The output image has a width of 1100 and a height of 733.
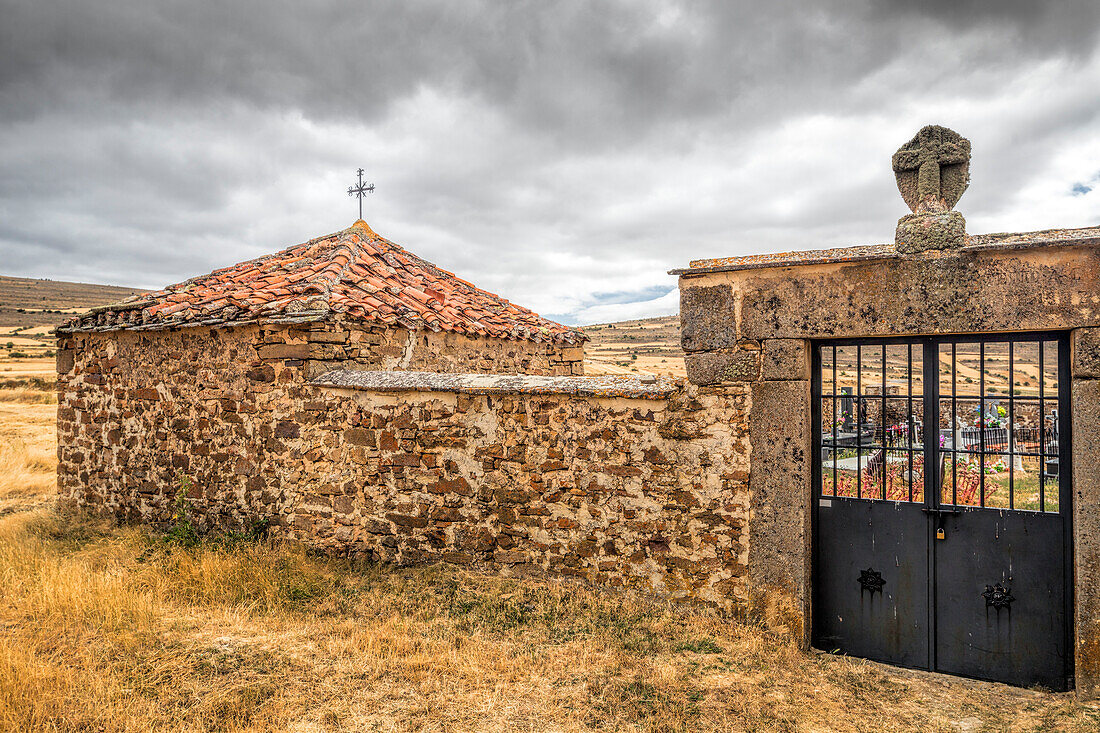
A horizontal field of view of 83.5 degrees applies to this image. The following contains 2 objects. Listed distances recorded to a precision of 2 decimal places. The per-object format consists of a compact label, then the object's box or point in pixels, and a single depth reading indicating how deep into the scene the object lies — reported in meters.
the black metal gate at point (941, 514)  4.07
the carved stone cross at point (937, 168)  4.23
